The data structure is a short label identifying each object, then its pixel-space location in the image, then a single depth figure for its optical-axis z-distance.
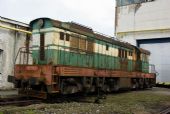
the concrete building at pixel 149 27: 30.58
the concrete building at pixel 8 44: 17.72
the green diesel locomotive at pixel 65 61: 12.72
